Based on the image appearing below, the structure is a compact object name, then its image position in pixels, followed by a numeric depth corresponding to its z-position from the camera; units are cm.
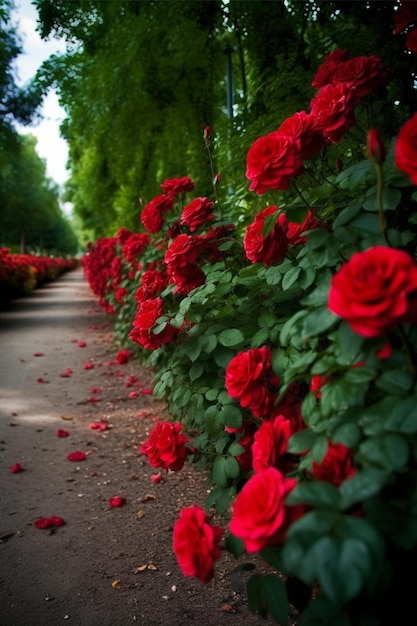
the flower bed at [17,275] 1351
